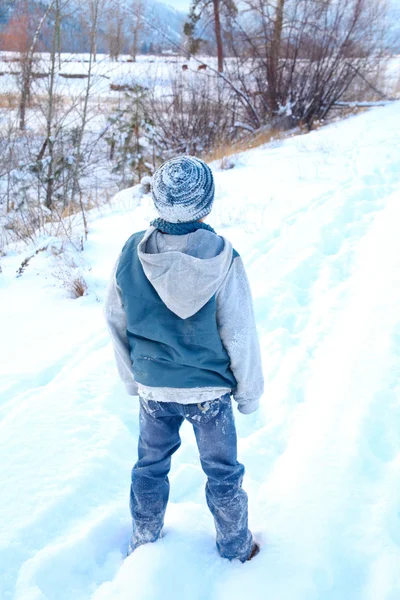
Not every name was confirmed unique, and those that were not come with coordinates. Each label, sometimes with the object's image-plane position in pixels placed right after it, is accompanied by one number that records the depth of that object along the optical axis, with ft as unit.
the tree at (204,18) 59.06
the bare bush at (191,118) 40.14
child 4.92
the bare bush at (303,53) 38.99
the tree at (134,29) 68.71
